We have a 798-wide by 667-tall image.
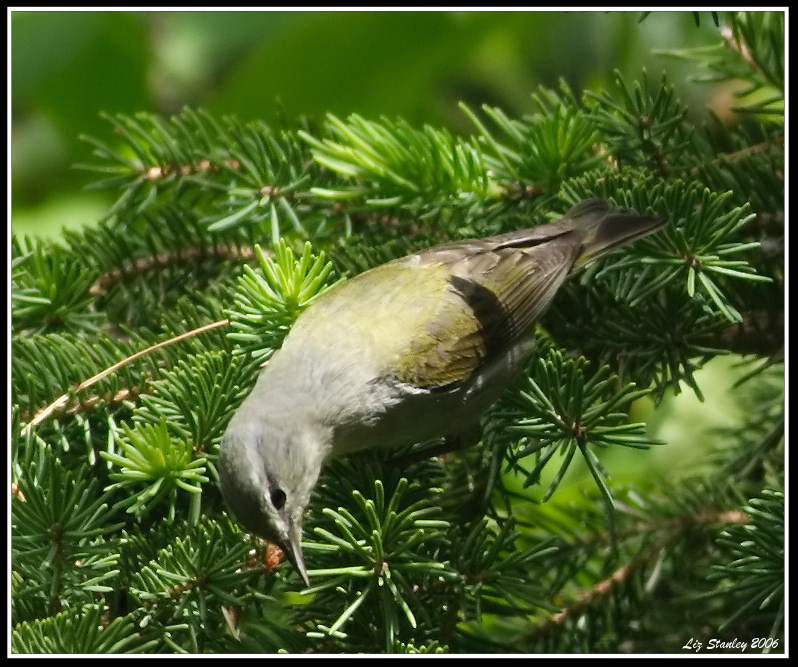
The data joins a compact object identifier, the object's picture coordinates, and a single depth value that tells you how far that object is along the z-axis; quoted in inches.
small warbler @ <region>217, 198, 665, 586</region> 194.5
